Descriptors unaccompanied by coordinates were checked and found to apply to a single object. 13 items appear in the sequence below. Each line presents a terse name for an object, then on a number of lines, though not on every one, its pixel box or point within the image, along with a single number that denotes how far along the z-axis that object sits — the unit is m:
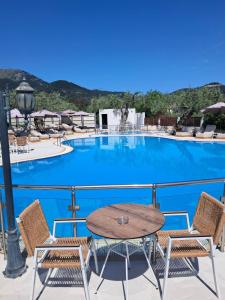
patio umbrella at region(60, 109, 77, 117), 24.75
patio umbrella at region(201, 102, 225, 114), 17.92
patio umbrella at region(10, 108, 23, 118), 16.77
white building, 28.60
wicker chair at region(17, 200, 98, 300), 2.07
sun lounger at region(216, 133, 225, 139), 18.39
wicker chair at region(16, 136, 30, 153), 13.41
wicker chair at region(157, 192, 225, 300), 2.12
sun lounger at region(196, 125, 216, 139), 19.17
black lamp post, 2.43
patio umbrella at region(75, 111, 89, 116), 25.19
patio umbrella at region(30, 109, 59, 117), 19.59
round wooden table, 2.08
